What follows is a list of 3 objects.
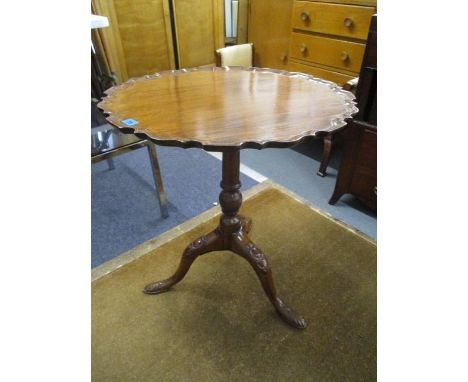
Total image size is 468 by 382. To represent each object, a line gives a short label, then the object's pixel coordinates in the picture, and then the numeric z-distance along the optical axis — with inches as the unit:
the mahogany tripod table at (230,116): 28.7
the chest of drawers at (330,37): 68.6
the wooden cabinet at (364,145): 55.8
